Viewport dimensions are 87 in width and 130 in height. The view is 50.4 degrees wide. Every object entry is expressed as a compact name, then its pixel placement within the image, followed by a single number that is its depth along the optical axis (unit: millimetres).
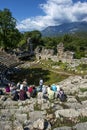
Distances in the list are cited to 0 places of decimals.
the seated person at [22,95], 8391
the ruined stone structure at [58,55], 22517
